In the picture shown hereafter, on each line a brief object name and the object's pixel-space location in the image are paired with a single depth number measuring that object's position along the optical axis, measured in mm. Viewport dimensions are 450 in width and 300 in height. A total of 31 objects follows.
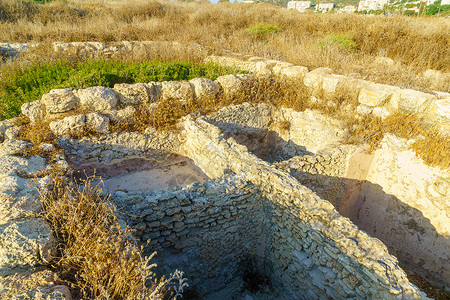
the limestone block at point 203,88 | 6127
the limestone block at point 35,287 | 1777
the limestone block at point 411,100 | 4711
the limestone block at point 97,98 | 5156
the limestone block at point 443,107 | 4516
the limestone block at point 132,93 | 5523
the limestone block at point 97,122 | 5070
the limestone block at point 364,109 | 5293
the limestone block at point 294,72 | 6425
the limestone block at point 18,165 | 3314
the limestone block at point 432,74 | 6215
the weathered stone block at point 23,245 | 2150
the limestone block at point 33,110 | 4930
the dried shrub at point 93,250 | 1998
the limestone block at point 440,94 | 4783
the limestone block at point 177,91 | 5918
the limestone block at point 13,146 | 3854
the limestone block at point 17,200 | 2545
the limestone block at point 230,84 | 6395
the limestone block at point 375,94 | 5102
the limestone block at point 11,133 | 4562
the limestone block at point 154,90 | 5810
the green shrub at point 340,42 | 7792
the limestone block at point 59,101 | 4922
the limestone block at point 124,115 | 5373
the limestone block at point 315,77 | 6062
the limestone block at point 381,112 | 5137
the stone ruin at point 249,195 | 2889
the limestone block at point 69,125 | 4828
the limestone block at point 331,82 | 5727
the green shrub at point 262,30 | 9898
